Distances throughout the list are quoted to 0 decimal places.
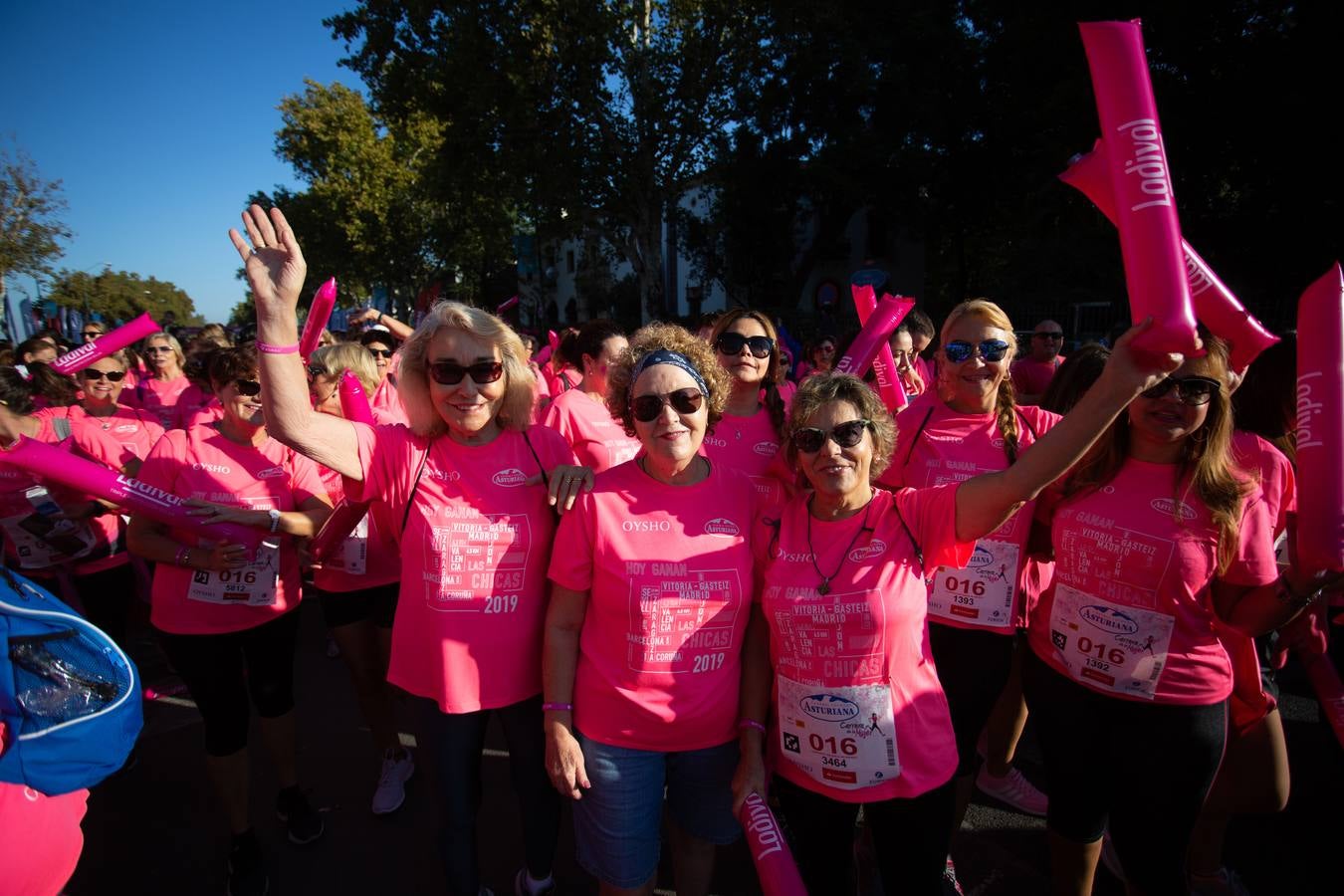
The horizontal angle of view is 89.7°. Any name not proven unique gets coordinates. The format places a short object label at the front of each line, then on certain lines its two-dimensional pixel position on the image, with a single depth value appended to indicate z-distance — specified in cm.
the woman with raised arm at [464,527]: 210
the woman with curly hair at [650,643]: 194
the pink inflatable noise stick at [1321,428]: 172
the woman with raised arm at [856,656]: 185
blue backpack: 138
